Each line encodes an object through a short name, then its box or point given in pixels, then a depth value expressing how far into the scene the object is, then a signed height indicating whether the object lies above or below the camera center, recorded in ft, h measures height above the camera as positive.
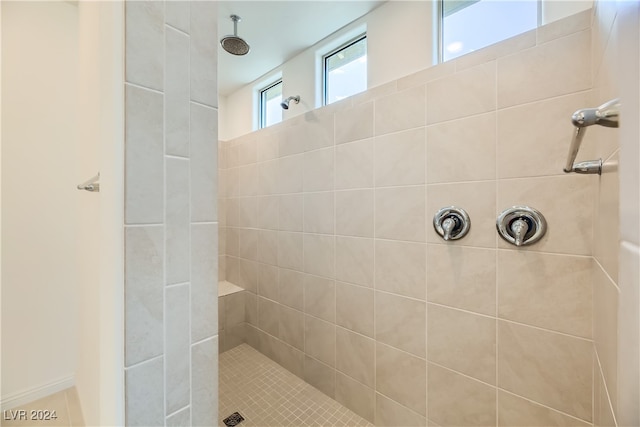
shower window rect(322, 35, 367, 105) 6.01 +3.50
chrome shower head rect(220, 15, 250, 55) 5.74 +3.84
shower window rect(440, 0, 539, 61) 3.98 +3.16
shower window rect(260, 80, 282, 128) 8.28 +3.62
